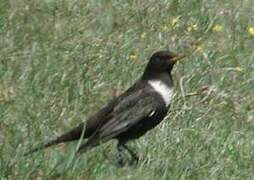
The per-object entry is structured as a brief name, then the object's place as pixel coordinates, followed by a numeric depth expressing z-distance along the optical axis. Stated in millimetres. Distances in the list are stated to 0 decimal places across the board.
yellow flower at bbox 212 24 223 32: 12789
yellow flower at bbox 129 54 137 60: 11312
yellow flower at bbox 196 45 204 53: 12002
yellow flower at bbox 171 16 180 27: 12648
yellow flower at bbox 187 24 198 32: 12695
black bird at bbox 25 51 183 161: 8930
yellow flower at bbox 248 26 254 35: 12847
